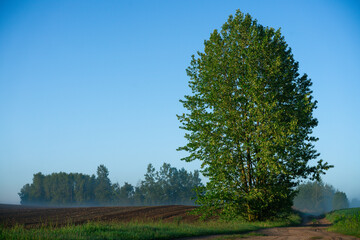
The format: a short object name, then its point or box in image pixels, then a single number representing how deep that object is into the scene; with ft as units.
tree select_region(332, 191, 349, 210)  507.50
